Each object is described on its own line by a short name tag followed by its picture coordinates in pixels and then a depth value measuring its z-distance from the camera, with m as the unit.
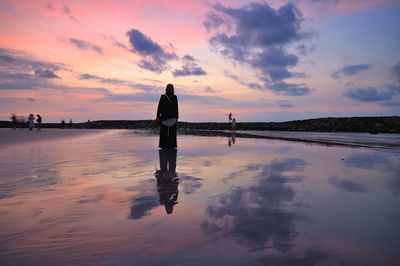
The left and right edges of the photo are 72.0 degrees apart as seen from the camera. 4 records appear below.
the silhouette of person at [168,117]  10.85
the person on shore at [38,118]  36.88
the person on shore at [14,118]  44.25
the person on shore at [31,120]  33.12
